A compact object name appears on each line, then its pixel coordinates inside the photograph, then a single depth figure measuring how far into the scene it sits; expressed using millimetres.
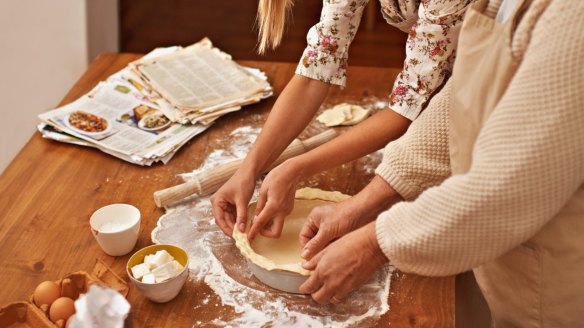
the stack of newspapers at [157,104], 1687
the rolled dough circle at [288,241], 1229
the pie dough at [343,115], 1786
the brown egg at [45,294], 1107
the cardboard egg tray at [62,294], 1083
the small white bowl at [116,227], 1280
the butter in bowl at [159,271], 1158
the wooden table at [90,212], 1191
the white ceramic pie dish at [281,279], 1201
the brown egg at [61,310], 1068
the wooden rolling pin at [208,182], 1455
